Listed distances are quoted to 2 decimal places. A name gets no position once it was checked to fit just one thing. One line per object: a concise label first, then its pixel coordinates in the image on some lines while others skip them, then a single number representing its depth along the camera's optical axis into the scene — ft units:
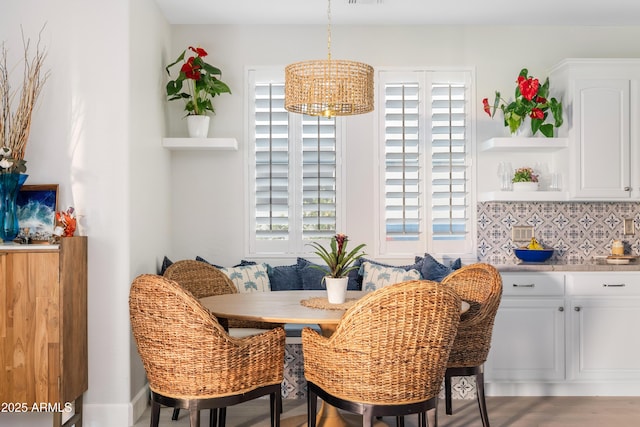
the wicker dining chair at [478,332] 10.31
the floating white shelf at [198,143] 13.73
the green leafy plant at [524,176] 14.21
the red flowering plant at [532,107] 13.76
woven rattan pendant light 9.78
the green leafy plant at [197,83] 13.64
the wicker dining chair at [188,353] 8.33
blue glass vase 10.21
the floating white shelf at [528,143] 13.89
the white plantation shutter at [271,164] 14.85
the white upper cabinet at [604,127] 13.79
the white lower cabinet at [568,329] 13.14
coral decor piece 10.56
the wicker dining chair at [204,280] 11.43
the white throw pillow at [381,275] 13.42
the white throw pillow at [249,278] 13.37
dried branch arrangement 10.57
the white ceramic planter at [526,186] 14.14
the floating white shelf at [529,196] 14.01
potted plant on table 9.77
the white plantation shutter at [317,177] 14.89
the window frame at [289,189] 14.85
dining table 8.69
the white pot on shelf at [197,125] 13.92
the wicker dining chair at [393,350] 7.78
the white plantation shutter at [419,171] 14.90
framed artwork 10.91
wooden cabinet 9.83
